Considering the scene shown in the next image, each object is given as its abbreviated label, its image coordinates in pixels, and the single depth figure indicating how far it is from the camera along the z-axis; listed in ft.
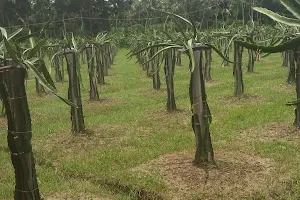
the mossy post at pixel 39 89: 48.47
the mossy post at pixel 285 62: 62.32
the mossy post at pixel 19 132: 12.97
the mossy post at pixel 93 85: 39.79
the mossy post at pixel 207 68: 52.44
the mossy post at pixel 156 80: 46.24
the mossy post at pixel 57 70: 57.01
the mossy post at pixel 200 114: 19.06
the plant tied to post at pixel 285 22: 7.06
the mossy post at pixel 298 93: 25.85
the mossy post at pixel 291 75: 43.65
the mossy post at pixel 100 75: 53.88
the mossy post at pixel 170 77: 33.30
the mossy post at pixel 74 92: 27.45
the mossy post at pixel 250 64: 55.67
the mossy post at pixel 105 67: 67.26
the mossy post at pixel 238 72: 37.22
